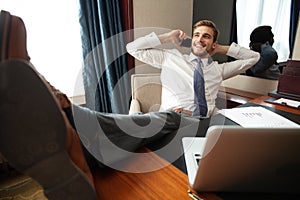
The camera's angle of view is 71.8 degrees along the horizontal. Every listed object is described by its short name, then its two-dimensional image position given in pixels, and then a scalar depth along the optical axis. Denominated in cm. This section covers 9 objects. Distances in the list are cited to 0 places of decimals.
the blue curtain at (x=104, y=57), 164
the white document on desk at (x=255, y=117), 92
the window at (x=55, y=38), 147
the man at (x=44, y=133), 32
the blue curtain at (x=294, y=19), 142
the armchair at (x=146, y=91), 165
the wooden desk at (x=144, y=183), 51
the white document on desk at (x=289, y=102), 120
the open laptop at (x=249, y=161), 42
